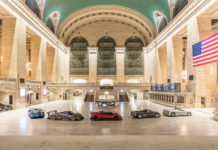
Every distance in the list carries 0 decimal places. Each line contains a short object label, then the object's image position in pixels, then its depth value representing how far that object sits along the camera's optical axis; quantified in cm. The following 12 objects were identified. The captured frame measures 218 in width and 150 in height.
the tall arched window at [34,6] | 2486
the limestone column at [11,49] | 2127
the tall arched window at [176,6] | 2490
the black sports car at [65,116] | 1302
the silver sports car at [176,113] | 1520
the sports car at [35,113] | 1405
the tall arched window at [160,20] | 3276
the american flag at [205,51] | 1546
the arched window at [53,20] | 3320
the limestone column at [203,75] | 2088
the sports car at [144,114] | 1416
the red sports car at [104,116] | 1320
